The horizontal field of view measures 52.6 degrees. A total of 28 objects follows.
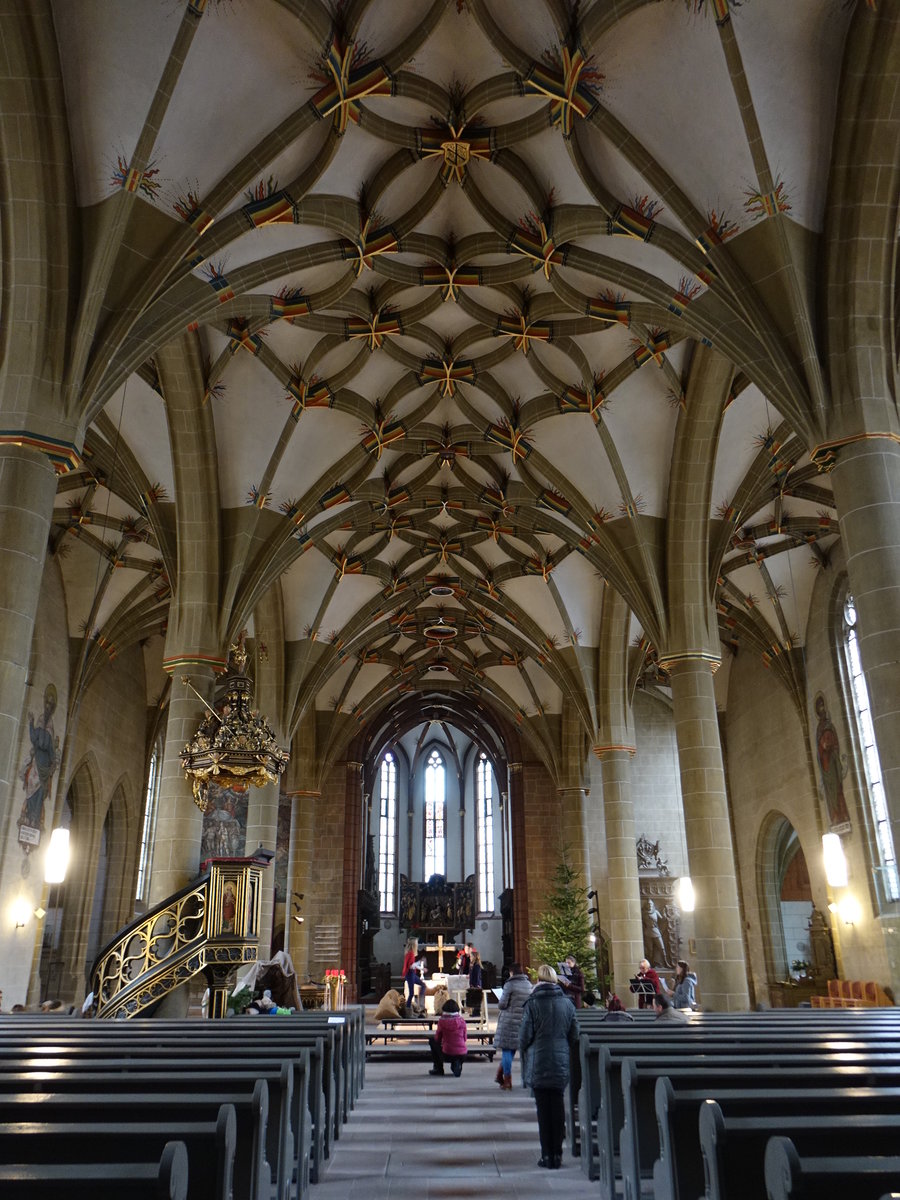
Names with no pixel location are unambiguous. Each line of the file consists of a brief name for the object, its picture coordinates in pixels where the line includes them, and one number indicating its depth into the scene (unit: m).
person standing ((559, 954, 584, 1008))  14.08
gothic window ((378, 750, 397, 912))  37.66
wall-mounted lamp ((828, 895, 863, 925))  17.70
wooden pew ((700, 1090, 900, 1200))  2.78
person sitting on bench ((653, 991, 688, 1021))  8.70
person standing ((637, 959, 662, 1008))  14.42
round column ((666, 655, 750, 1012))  12.28
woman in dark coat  6.49
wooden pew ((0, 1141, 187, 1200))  2.21
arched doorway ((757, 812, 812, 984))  22.06
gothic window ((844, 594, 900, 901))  16.89
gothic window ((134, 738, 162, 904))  24.14
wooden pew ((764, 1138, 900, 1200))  2.27
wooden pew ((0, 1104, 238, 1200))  2.66
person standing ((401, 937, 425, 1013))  21.33
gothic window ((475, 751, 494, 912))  38.03
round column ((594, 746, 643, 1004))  17.94
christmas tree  19.06
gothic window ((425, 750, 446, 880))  39.56
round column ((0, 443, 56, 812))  7.73
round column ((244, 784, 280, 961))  18.86
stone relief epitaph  22.86
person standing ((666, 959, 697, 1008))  12.92
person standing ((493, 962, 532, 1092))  9.34
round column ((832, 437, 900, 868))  7.95
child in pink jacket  11.15
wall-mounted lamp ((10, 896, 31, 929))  17.08
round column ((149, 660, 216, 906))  12.75
